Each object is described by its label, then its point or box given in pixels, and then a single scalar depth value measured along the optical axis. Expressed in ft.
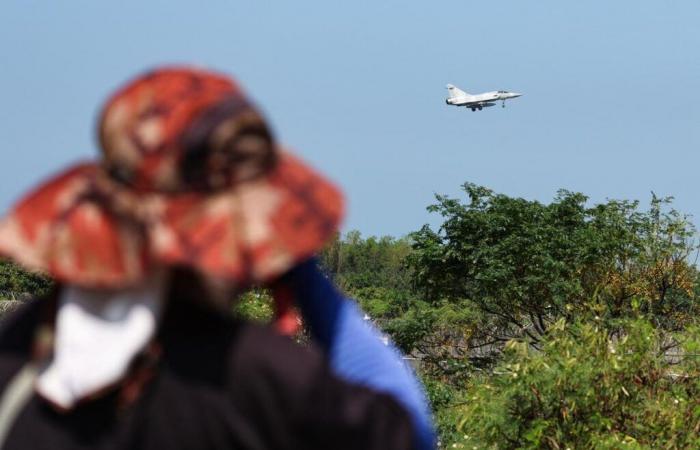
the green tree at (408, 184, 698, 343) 177.58
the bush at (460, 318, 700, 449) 49.73
